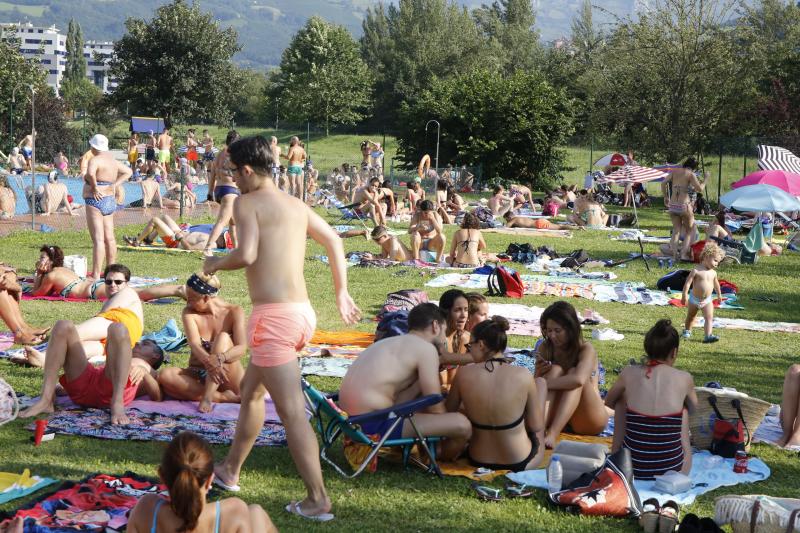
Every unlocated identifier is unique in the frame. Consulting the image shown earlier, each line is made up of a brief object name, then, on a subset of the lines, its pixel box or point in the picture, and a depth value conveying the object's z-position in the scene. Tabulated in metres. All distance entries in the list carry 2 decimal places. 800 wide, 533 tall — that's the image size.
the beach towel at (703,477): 5.43
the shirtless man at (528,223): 22.25
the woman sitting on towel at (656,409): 5.65
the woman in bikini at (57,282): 10.98
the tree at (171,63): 47.19
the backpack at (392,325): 8.22
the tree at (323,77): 64.31
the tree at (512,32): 71.94
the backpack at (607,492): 5.08
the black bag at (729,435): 6.17
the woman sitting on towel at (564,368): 6.29
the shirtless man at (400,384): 5.58
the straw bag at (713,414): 6.33
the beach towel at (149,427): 6.09
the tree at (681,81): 32.28
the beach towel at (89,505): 4.54
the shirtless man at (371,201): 20.19
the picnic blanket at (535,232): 21.02
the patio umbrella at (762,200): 16.27
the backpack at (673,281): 13.93
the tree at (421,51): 68.31
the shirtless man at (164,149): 30.17
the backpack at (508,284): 12.78
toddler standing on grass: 10.30
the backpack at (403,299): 10.45
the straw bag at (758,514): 4.60
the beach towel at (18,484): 4.94
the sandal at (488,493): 5.29
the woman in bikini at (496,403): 5.67
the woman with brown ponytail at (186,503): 3.46
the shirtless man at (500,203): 23.48
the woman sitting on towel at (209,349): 6.69
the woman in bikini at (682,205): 16.78
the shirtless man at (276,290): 4.72
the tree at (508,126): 34.06
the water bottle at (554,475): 5.33
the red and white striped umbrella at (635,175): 21.05
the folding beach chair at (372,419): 5.44
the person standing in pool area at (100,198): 12.07
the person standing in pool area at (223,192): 13.24
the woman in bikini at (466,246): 15.42
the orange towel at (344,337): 9.43
